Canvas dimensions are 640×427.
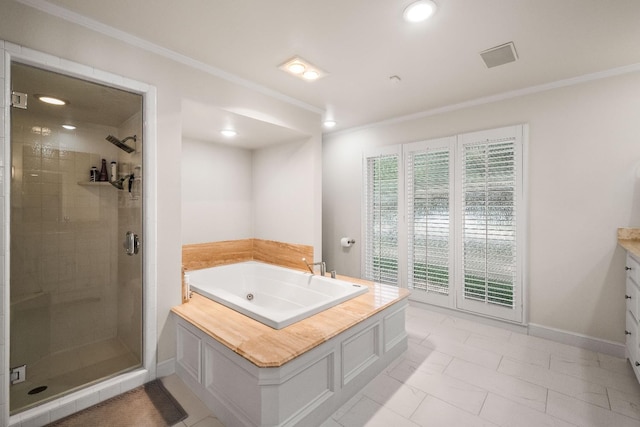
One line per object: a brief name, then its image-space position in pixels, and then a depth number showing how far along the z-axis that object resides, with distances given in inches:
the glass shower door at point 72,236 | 69.9
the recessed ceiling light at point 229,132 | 127.2
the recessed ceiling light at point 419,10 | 65.4
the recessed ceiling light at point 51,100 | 72.7
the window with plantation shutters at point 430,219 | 133.4
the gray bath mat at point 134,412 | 69.0
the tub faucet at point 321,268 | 123.6
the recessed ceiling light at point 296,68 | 93.4
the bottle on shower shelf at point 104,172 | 88.7
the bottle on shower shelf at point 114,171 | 89.7
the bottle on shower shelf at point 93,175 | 86.7
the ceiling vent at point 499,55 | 84.0
